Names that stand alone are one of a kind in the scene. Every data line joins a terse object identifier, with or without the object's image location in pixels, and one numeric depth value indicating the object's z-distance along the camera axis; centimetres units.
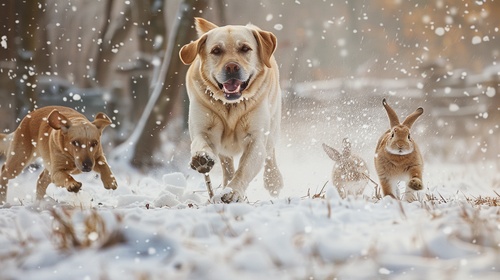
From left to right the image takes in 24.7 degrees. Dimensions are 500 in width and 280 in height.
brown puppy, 889
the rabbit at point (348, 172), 1080
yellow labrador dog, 868
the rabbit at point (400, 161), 856
